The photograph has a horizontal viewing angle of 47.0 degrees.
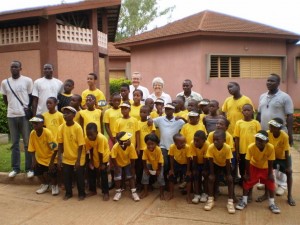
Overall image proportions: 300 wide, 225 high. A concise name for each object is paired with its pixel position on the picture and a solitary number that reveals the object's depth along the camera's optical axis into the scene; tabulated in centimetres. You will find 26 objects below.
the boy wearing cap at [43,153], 513
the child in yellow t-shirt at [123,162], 495
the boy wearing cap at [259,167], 445
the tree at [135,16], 4050
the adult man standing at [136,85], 616
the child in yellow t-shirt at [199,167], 476
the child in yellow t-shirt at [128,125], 514
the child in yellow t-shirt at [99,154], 493
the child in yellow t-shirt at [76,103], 532
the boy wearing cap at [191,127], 493
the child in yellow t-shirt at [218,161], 448
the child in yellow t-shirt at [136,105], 539
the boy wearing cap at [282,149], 458
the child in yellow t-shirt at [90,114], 527
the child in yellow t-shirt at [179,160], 482
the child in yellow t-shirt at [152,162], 489
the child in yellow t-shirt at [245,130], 479
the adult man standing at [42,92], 555
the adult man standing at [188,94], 576
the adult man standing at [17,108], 555
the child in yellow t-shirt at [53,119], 526
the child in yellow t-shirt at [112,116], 537
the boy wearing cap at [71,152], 491
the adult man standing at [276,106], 477
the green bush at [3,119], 889
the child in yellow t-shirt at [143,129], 519
